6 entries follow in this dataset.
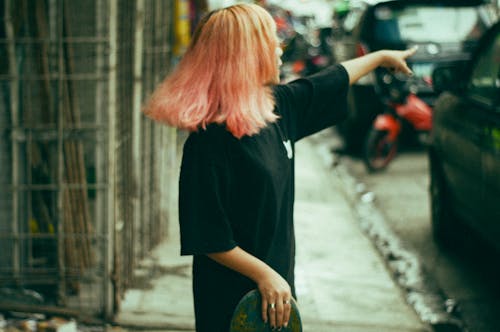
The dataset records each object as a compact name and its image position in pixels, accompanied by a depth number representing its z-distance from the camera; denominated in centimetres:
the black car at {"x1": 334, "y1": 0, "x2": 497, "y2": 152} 1410
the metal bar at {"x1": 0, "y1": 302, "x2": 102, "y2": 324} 647
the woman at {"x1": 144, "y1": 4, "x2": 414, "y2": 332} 333
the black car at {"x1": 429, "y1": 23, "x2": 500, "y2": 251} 720
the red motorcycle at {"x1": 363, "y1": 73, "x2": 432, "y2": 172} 1322
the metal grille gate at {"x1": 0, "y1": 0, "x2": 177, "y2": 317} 626
